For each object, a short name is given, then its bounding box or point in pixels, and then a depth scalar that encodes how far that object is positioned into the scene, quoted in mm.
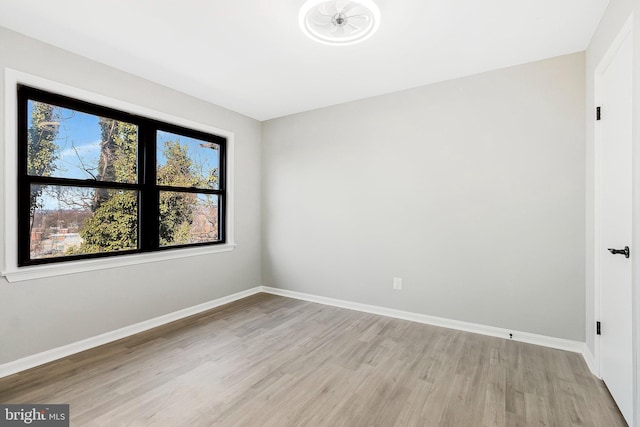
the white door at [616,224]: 1651
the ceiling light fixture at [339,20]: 1833
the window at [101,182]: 2334
